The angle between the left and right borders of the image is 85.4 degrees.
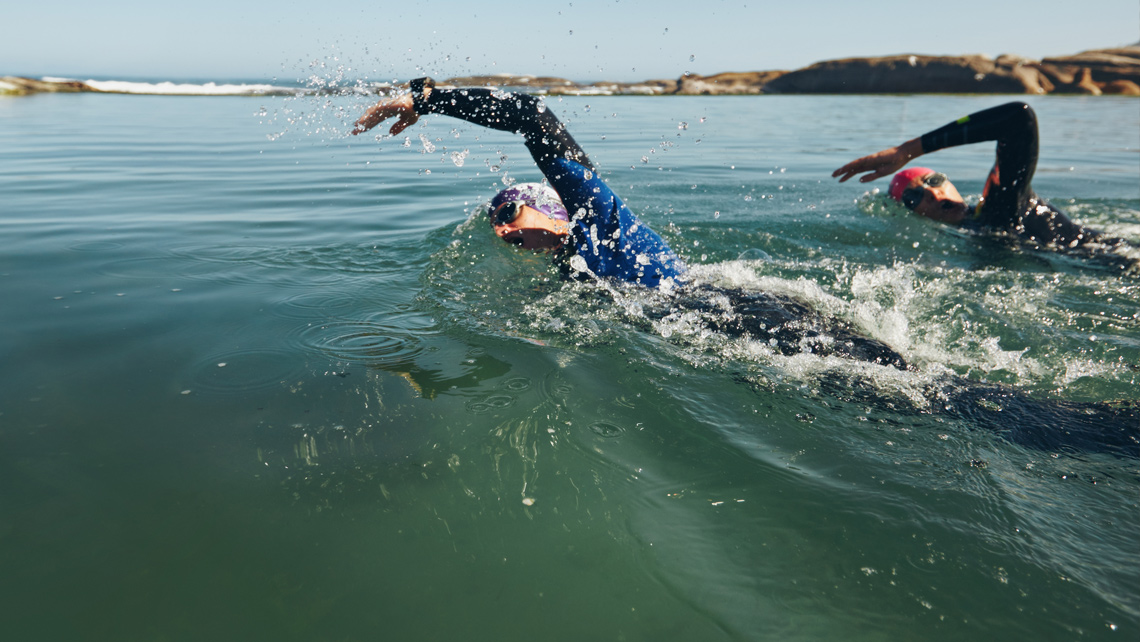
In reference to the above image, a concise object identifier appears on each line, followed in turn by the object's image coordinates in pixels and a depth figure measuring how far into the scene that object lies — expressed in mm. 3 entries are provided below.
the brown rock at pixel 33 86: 25219
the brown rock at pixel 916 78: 31719
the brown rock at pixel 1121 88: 30359
